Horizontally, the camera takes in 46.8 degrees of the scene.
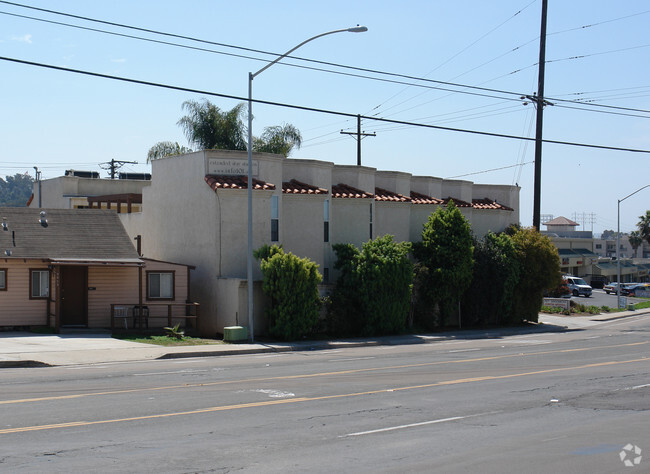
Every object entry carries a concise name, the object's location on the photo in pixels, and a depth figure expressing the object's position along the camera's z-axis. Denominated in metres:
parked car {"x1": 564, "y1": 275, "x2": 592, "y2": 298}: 68.88
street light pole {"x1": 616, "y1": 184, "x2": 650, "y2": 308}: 51.61
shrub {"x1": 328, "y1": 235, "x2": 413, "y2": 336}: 29.92
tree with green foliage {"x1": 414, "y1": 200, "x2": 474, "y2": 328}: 33.47
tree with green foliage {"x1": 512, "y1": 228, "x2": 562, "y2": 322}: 37.50
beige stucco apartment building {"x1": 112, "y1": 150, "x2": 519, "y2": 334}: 29.12
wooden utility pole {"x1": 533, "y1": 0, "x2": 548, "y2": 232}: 40.03
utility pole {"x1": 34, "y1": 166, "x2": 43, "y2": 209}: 51.12
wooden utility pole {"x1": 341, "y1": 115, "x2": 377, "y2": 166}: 51.66
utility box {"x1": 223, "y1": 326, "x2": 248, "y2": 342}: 26.23
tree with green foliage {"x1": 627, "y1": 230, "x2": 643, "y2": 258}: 117.32
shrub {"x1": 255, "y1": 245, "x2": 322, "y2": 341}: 27.50
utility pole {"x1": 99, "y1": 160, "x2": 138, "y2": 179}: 78.91
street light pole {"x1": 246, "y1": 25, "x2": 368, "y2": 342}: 25.29
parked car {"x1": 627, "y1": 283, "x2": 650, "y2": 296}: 74.56
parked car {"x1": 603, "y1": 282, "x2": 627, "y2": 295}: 76.12
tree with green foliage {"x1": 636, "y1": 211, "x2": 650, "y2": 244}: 108.38
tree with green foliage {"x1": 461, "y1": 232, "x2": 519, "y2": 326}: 35.59
